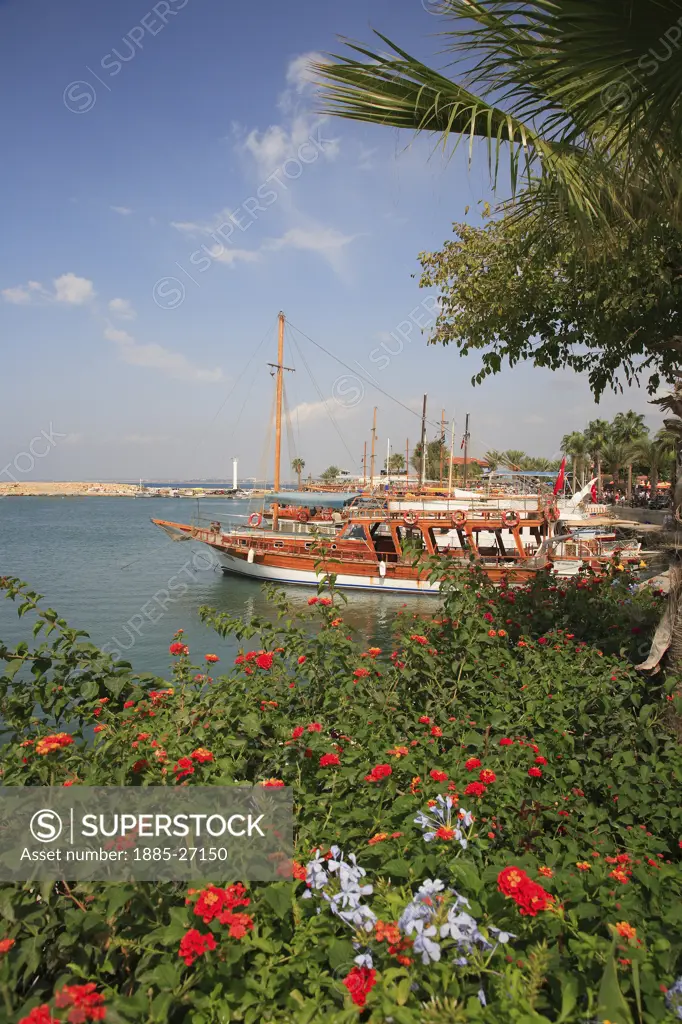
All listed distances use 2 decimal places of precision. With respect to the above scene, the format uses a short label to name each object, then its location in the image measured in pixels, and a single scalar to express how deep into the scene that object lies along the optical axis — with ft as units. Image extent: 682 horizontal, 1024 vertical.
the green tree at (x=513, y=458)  311.68
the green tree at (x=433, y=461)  307.62
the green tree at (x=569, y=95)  7.26
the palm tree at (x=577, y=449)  208.75
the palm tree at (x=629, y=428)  177.37
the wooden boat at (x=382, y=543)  73.72
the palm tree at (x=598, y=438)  191.72
